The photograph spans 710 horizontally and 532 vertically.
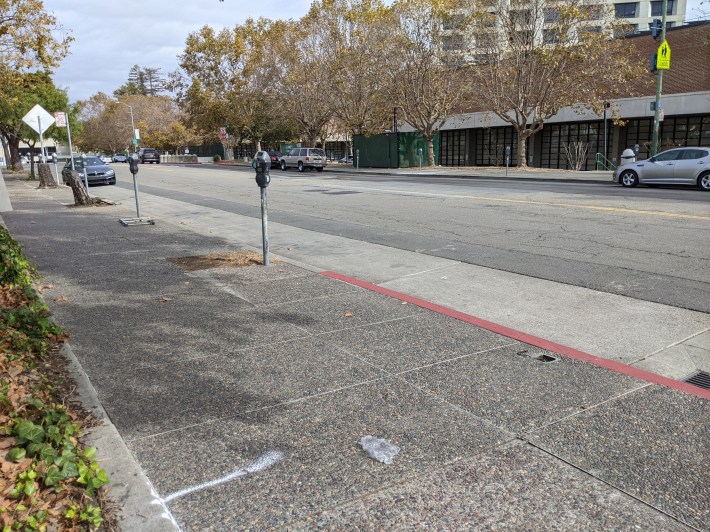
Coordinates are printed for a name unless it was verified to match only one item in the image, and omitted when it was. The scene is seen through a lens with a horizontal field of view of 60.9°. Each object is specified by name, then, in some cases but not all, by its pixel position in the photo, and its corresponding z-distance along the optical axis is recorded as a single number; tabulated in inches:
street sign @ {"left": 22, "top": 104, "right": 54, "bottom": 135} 778.2
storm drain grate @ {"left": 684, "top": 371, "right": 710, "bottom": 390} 172.4
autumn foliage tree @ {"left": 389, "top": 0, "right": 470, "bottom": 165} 1396.4
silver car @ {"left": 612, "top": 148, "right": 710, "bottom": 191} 773.3
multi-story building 2824.8
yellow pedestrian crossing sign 929.5
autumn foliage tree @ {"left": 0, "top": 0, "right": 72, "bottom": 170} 707.4
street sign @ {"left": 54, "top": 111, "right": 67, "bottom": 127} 797.2
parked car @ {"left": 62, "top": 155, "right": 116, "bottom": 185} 1159.6
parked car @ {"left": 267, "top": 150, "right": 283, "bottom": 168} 1712.8
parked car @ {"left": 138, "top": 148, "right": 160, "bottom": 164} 2615.7
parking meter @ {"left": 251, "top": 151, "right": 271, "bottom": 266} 308.2
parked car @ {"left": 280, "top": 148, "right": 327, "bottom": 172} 1573.6
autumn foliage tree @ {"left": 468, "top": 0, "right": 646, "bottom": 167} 1196.5
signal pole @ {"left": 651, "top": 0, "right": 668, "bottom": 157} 981.8
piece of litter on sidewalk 132.8
